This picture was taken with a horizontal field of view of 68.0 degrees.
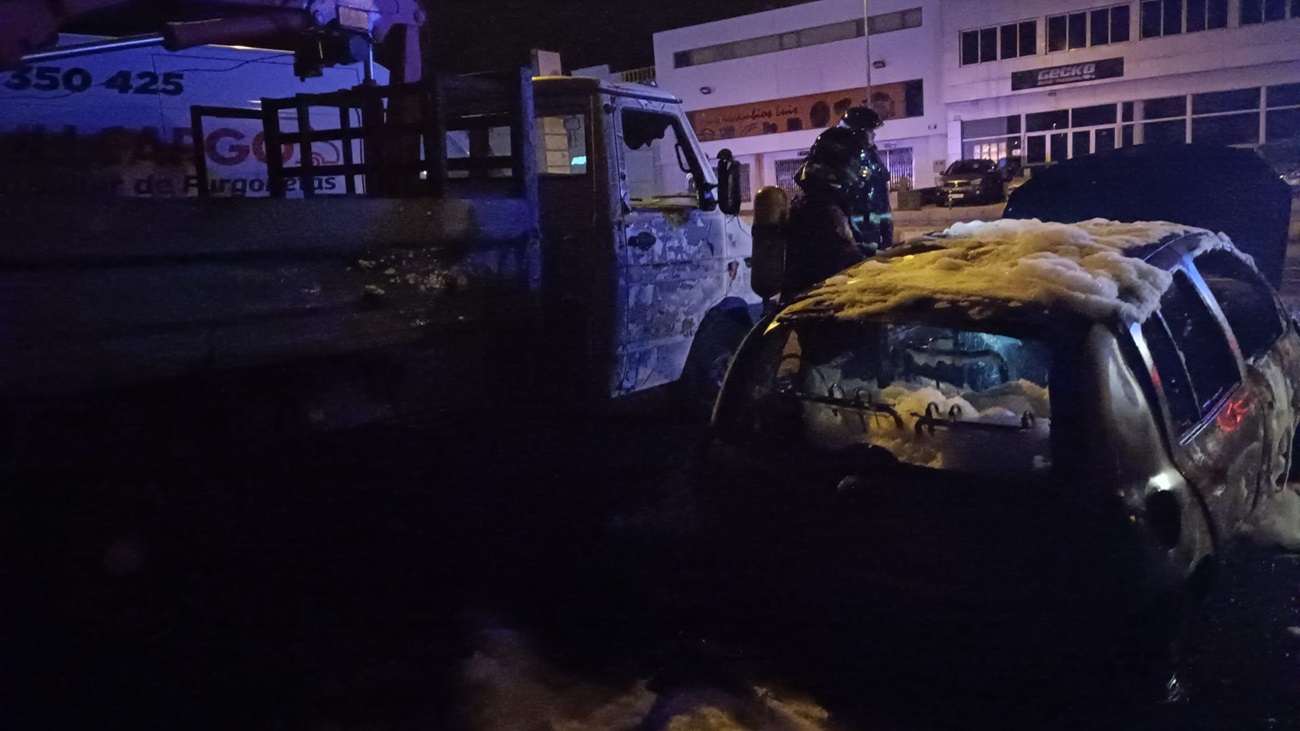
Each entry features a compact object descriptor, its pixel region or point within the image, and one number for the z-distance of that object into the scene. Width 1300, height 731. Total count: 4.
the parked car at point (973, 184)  26.20
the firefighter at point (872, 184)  5.87
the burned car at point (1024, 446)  2.71
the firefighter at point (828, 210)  5.66
